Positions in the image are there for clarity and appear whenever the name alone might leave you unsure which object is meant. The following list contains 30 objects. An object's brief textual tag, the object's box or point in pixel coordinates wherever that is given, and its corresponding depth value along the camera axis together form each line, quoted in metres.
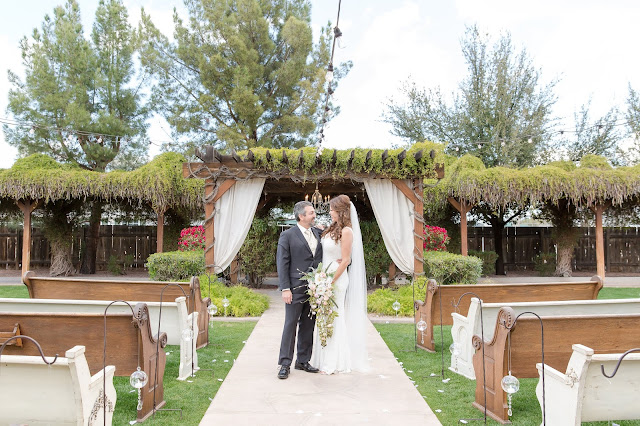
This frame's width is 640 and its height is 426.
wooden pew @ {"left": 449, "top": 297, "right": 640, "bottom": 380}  4.66
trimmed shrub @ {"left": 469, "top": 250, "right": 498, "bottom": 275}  16.33
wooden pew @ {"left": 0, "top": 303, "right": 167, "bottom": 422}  3.57
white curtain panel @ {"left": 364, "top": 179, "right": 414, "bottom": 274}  9.73
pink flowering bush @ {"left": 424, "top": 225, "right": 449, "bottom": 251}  11.76
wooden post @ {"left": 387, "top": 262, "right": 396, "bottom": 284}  12.58
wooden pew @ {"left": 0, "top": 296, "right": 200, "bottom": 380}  4.77
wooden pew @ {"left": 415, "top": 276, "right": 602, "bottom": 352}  5.87
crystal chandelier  12.02
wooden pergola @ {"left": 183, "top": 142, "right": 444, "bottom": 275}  9.28
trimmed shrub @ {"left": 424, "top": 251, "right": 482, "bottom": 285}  9.56
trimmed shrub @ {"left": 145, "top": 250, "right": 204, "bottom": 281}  9.39
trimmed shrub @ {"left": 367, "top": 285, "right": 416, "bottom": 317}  8.60
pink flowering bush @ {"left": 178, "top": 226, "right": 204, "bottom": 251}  11.09
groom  4.65
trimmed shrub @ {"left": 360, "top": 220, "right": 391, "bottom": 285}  12.04
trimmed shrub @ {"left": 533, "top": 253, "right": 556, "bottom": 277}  16.76
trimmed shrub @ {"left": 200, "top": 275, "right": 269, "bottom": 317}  8.48
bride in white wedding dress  4.81
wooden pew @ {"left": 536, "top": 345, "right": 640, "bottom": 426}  2.73
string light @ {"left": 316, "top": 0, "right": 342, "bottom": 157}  4.68
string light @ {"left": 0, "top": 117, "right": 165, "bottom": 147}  17.31
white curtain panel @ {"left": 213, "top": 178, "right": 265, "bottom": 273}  9.62
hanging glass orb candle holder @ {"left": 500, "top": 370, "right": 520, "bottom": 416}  2.80
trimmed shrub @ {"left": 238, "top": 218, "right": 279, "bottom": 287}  11.83
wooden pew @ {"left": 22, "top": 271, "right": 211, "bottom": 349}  6.36
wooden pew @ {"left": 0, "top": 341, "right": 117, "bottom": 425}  2.59
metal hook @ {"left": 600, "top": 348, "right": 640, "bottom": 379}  2.55
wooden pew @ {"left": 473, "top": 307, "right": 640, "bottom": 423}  3.56
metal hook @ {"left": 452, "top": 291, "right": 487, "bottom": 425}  3.74
